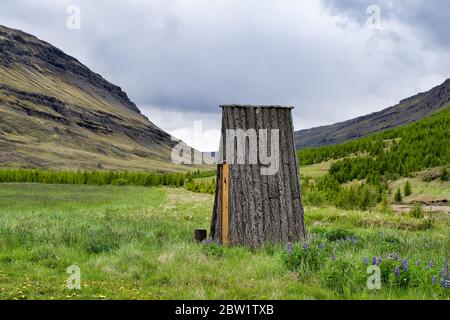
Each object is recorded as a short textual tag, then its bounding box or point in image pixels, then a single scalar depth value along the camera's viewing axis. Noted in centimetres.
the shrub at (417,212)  2633
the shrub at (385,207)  2968
